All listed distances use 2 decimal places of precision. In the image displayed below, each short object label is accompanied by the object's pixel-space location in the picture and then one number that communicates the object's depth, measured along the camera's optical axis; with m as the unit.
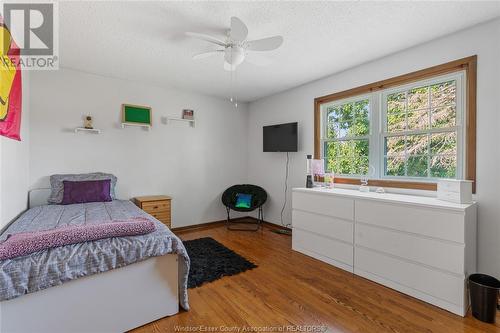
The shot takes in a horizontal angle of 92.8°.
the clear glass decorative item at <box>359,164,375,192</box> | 2.96
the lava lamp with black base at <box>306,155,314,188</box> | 3.44
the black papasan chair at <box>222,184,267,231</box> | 4.31
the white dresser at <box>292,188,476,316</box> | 1.94
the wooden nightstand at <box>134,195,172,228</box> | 3.48
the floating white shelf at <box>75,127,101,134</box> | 3.34
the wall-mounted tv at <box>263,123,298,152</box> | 3.91
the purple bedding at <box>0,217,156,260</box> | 1.42
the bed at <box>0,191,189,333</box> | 1.42
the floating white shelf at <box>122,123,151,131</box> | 3.68
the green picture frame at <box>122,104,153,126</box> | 3.67
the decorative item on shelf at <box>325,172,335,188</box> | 3.34
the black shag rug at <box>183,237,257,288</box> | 2.52
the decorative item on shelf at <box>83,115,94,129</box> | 3.41
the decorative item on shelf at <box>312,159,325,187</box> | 3.46
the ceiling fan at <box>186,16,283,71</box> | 1.90
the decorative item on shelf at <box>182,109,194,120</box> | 4.26
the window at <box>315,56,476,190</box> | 2.34
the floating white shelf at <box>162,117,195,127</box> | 4.07
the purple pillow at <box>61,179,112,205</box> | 3.03
